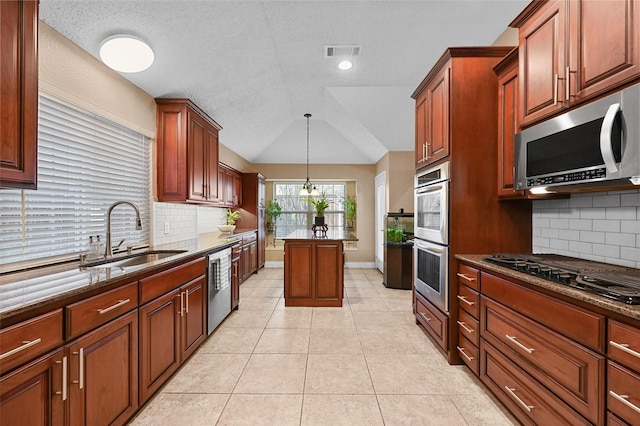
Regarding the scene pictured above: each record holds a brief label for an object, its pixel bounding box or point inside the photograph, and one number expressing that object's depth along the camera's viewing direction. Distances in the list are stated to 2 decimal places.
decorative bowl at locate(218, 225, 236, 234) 5.20
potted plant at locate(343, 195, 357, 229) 7.51
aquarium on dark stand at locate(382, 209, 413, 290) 5.18
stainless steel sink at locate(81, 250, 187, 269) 2.24
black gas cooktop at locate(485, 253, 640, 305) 1.31
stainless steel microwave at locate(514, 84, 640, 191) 1.41
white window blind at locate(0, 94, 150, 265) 1.90
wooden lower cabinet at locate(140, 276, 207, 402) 1.97
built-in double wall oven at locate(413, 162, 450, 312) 2.64
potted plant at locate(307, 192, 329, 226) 5.58
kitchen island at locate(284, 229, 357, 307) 4.17
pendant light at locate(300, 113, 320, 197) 5.83
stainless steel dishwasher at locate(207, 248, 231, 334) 3.11
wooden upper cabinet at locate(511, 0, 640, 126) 1.43
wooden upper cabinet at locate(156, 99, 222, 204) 3.30
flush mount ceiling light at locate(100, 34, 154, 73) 2.35
